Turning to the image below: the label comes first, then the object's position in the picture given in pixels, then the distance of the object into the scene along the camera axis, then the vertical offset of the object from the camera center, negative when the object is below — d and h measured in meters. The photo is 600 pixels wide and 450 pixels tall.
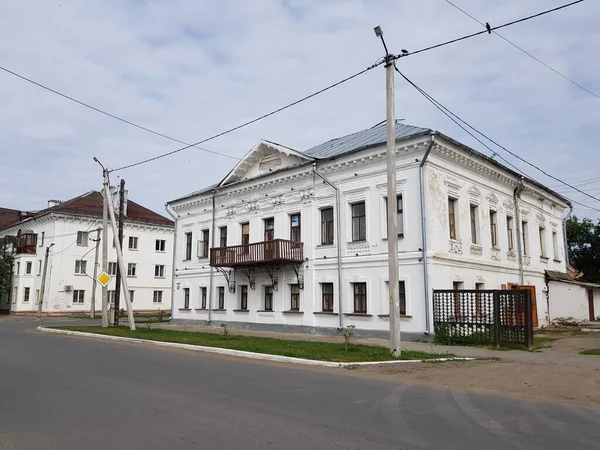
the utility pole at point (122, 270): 23.88 +1.64
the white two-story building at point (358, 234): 20.77 +3.42
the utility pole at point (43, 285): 41.48 +1.55
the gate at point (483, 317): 16.95 -0.49
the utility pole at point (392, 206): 14.39 +2.79
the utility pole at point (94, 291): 43.03 +1.07
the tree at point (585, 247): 46.38 +5.29
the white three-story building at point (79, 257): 47.38 +4.58
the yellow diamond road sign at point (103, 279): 25.55 +1.23
